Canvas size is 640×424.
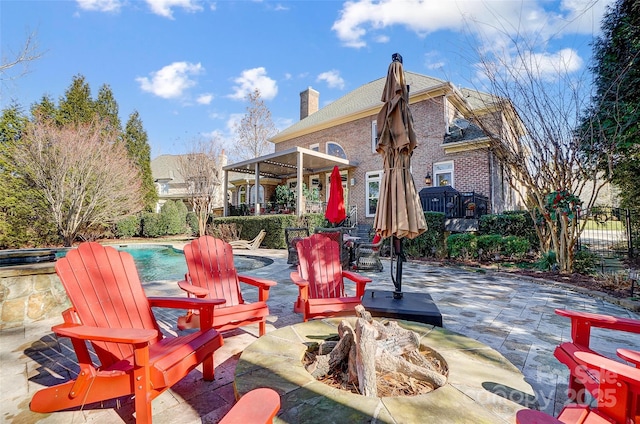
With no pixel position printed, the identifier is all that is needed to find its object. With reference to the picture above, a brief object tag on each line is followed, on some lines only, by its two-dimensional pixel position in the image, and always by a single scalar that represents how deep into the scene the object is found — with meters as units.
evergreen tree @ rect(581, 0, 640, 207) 5.89
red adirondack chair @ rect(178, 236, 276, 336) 2.54
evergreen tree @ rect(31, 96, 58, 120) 14.01
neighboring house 26.48
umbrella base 2.67
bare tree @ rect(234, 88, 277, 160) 22.19
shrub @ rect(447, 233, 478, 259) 7.59
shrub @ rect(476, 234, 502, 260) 7.32
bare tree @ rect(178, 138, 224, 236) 17.42
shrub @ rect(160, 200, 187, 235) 17.48
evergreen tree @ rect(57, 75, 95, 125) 16.33
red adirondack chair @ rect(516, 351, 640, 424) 1.17
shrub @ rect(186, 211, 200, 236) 18.48
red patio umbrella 7.39
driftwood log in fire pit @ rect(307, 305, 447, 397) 1.58
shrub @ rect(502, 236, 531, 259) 6.95
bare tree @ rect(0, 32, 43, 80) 7.05
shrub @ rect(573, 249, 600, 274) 5.82
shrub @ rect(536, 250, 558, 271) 6.21
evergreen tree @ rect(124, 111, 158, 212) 19.08
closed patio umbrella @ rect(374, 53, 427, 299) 2.80
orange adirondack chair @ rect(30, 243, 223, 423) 1.48
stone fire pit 1.18
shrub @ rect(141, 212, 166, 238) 16.86
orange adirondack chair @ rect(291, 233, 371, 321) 2.83
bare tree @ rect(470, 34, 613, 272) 5.88
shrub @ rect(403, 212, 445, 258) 8.38
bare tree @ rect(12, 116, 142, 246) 10.41
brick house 11.27
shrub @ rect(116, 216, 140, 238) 15.66
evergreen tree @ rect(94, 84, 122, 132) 18.22
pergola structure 12.22
